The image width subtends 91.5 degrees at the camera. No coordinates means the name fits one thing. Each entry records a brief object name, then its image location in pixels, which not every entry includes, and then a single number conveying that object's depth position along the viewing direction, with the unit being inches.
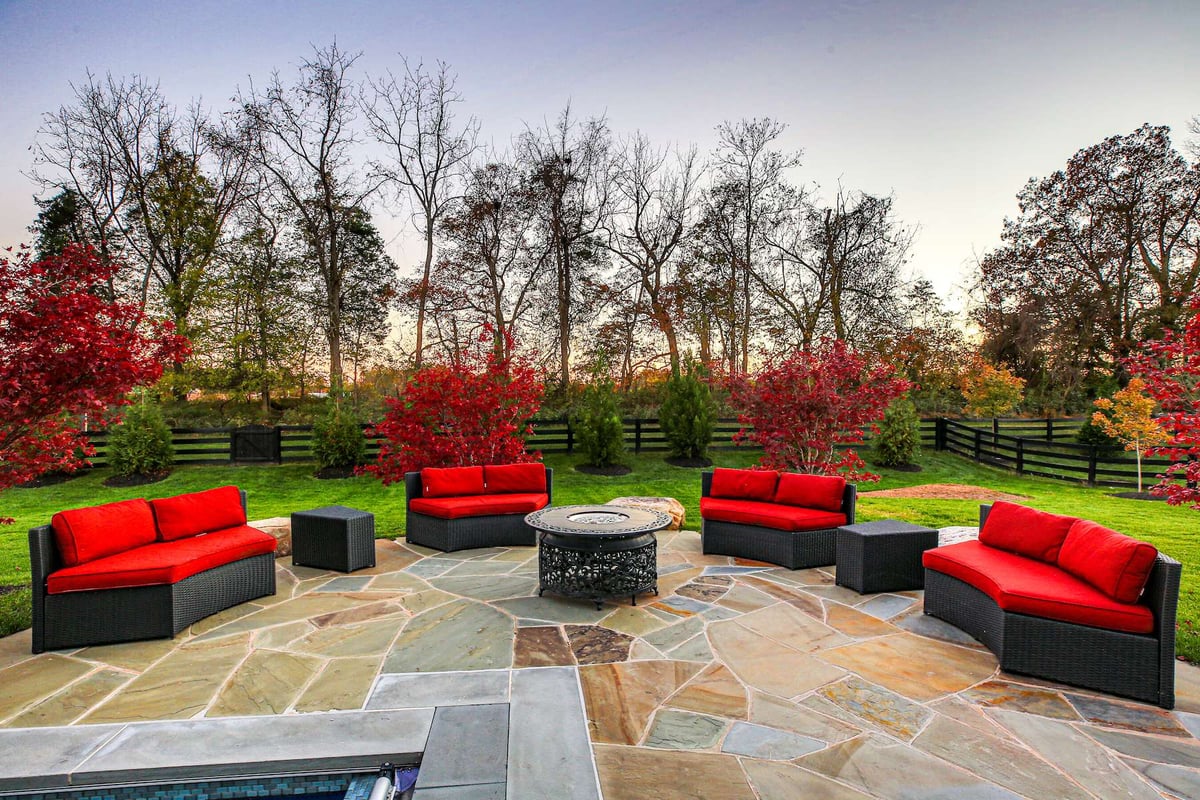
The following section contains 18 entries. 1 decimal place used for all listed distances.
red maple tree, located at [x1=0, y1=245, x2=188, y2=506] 169.9
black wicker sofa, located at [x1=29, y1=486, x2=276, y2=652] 138.9
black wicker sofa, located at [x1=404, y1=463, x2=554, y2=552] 227.6
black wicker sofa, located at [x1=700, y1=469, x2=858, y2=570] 202.4
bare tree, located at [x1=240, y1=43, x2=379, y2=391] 545.6
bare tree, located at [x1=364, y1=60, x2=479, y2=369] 562.6
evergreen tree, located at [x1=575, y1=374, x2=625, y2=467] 462.0
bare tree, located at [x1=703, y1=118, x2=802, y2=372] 625.6
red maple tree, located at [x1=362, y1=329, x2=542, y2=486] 309.7
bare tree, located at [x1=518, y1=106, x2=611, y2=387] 610.5
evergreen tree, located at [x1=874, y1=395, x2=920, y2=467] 480.1
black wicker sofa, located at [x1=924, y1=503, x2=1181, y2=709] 113.2
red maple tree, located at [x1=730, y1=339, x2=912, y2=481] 300.4
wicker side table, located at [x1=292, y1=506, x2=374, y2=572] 199.2
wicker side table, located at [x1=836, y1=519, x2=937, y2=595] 175.5
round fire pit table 167.0
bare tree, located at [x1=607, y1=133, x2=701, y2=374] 623.8
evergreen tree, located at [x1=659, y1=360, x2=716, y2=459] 489.1
